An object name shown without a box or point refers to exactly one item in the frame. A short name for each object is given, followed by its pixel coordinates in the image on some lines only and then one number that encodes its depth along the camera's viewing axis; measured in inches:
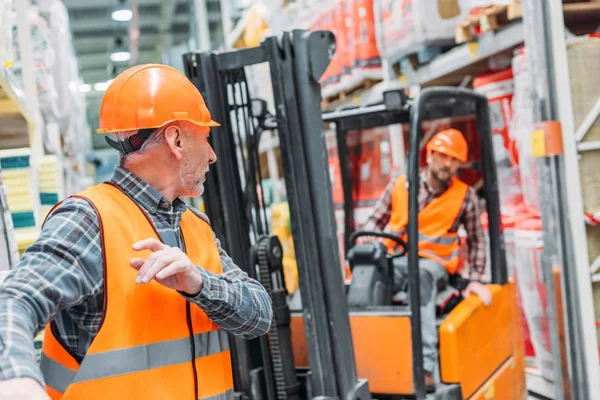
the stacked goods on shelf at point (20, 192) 120.7
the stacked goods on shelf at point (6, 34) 115.6
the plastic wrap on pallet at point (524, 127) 204.7
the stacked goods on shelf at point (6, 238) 93.4
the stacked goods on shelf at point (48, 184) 143.9
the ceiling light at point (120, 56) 1061.8
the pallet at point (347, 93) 305.7
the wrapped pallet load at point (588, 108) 183.5
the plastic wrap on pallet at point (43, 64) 203.3
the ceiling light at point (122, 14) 814.8
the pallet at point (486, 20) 202.1
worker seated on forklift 167.8
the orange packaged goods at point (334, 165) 297.6
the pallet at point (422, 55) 257.6
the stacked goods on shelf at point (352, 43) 283.3
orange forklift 128.2
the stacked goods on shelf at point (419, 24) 241.4
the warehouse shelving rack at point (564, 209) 183.3
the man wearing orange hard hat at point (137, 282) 62.3
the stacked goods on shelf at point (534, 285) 208.8
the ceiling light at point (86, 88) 1211.2
